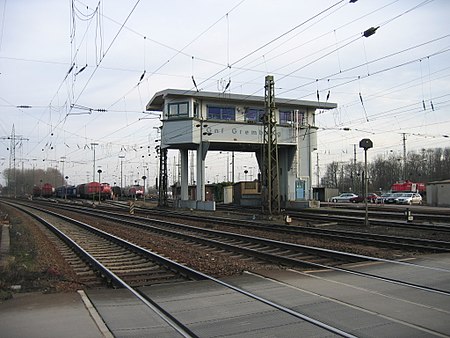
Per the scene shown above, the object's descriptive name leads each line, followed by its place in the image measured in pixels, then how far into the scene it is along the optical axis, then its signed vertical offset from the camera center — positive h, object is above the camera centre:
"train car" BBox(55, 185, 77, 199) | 87.66 -0.19
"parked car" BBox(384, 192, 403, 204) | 56.55 -1.77
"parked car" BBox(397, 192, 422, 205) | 54.45 -1.77
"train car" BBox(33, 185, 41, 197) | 109.49 -0.08
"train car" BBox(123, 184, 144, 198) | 89.36 -0.44
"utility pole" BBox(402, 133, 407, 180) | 66.55 +6.05
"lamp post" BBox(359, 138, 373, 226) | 21.97 +2.00
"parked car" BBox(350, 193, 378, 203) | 64.56 -2.11
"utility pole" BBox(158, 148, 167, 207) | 50.69 +1.33
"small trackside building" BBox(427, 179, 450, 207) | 47.88 -1.07
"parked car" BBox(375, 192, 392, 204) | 58.24 -1.80
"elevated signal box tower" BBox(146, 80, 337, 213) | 45.62 +6.06
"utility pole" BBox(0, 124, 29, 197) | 55.12 +6.24
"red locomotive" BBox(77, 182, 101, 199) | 75.00 +0.10
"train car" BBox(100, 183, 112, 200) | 77.62 -0.28
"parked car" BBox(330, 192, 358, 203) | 67.41 -1.96
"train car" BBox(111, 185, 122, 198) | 96.23 -0.39
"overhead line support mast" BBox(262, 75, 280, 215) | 31.02 +1.38
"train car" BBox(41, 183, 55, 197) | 101.81 +0.11
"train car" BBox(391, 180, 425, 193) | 71.40 -0.48
